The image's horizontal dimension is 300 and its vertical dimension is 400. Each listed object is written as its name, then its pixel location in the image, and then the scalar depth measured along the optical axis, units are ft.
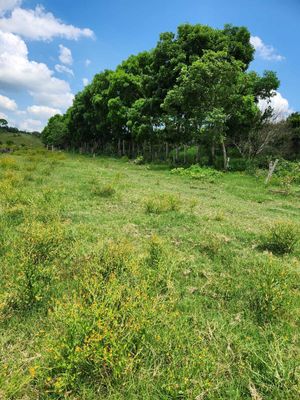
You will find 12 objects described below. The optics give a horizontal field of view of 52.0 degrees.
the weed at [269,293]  14.35
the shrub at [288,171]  65.65
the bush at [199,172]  67.75
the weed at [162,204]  30.68
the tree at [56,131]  248.07
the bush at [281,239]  22.71
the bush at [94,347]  9.67
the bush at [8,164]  56.95
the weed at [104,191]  37.22
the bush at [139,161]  105.60
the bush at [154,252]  18.44
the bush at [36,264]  13.85
